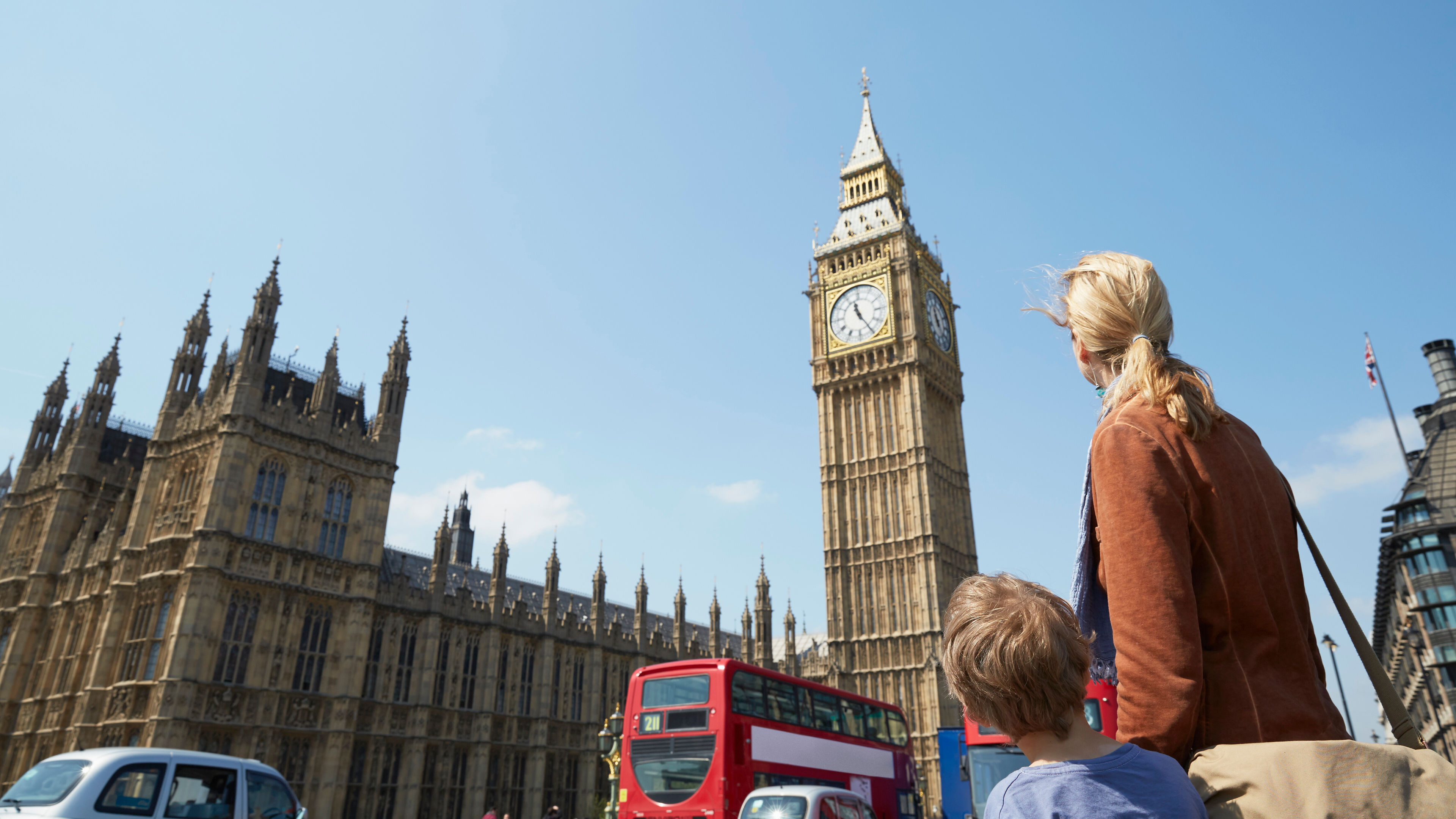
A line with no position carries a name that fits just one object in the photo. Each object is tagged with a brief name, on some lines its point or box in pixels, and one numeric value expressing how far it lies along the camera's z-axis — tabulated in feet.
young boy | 6.55
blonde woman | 6.72
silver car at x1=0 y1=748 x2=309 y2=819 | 27.63
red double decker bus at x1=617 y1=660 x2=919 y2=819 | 50.62
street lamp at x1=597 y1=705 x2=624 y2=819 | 72.38
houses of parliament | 88.12
